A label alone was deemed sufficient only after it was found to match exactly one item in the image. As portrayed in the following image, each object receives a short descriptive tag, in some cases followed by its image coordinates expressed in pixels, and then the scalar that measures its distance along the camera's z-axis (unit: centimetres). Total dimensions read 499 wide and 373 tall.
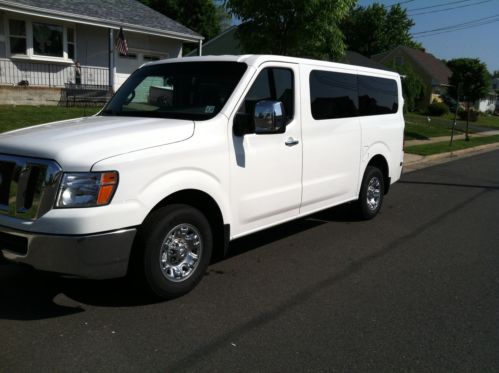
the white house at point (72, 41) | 1661
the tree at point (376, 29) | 6950
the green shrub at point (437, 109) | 4241
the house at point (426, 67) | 4878
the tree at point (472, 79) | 2575
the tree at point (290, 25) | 1063
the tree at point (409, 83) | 2855
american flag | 1686
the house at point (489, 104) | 6512
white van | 348
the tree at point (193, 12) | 4238
